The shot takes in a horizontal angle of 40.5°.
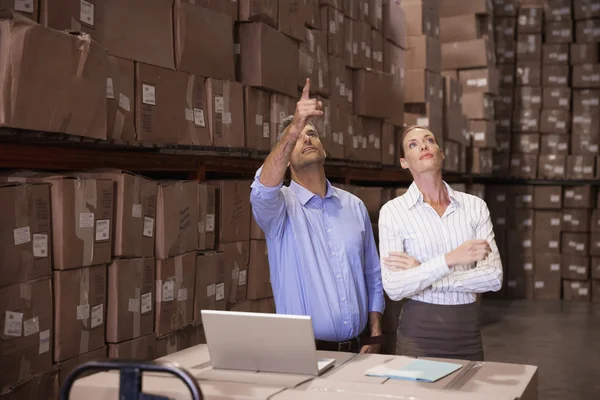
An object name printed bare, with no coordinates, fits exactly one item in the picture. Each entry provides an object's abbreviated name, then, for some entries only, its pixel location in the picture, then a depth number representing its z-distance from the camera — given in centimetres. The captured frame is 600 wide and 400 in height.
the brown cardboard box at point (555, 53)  1095
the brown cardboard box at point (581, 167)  1087
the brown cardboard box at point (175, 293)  383
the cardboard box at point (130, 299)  346
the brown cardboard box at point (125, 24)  321
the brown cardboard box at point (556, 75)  1097
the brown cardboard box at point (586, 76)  1083
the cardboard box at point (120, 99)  351
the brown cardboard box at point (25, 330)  279
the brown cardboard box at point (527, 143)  1111
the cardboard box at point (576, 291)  1088
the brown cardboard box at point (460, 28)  957
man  326
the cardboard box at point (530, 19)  1105
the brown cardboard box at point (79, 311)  310
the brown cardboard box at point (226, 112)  435
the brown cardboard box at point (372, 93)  650
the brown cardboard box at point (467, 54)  955
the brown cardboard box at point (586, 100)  1093
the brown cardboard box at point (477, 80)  966
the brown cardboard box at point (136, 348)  347
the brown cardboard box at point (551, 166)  1095
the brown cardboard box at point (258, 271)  482
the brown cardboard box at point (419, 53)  786
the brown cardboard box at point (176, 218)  384
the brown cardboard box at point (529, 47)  1104
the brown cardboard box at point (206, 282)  418
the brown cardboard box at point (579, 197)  1093
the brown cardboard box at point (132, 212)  350
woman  303
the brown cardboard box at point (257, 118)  472
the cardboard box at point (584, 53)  1084
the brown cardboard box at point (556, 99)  1097
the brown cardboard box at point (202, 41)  403
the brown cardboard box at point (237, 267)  456
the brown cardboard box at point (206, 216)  424
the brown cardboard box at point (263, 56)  473
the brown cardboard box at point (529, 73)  1106
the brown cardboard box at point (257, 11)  469
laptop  226
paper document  233
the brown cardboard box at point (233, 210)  451
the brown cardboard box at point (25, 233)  279
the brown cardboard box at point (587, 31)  1087
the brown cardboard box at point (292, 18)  507
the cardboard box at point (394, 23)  720
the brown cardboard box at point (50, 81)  274
